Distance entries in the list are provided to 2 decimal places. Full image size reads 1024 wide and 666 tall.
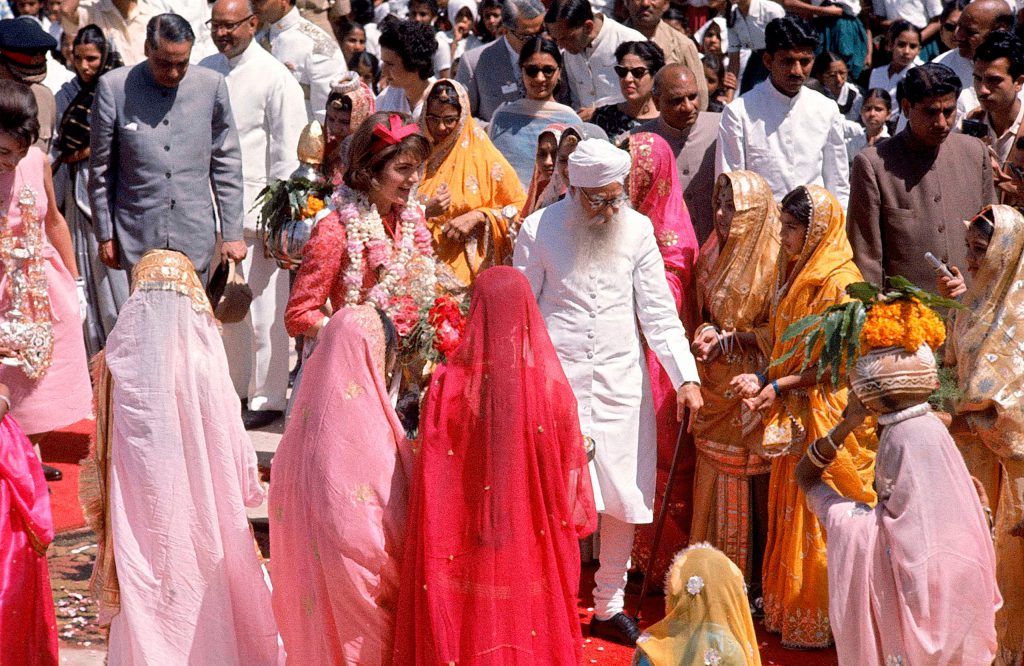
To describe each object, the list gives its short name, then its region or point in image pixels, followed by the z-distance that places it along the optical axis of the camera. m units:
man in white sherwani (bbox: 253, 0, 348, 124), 11.16
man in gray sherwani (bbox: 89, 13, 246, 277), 8.66
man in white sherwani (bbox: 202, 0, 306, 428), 9.70
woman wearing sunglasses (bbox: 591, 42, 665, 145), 8.74
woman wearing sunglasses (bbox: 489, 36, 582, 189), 8.73
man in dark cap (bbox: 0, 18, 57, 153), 9.18
